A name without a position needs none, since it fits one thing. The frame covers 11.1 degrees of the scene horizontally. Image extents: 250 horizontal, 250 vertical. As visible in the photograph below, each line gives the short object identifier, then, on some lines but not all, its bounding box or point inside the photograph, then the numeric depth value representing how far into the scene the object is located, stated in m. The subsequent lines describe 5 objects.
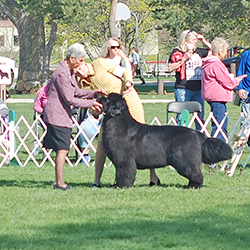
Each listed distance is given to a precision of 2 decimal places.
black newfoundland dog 15.58
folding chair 21.55
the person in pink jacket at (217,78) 20.20
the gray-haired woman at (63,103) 15.35
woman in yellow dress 16.29
